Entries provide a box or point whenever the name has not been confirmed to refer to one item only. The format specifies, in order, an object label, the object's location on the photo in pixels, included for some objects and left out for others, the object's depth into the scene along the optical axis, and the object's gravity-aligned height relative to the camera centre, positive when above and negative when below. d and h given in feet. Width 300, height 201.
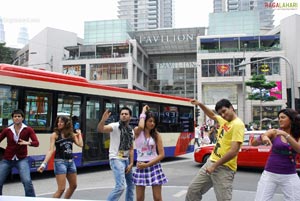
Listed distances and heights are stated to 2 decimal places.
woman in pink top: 15.37 -1.87
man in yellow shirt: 13.75 -1.85
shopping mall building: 166.71 +33.73
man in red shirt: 18.38 -1.89
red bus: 28.66 +1.19
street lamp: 54.08 +4.06
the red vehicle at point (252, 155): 34.40 -3.90
